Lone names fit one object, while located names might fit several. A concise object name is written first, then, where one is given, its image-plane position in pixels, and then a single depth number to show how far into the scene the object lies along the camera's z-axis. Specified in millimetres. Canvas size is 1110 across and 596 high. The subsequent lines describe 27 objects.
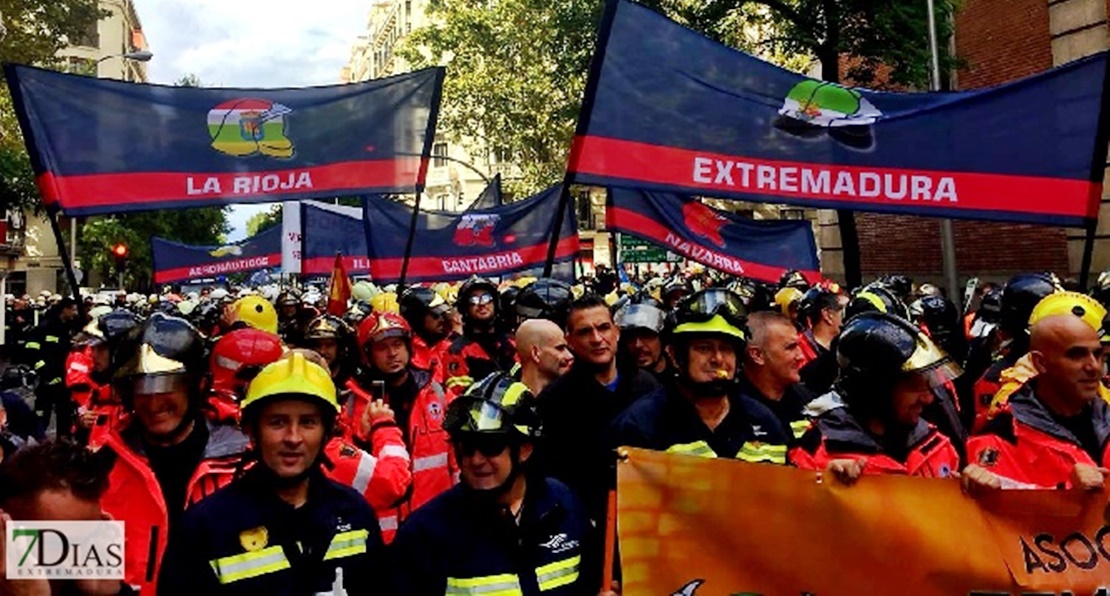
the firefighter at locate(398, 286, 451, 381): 7793
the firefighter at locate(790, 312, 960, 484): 3418
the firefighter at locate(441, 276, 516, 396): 7594
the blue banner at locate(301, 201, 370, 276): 15406
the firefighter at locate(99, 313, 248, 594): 3506
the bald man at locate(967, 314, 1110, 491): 3604
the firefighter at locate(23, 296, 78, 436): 11656
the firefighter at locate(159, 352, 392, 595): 2859
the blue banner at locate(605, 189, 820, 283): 9570
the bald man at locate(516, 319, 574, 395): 5074
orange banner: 3164
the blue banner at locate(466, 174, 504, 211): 14695
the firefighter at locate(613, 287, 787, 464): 3752
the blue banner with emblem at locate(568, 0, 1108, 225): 6301
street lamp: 21862
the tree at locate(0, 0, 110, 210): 19750
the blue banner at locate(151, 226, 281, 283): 17500
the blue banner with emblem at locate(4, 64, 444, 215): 7223
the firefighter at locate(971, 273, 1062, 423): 5352
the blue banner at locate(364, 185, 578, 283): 11711
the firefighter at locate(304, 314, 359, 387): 6039
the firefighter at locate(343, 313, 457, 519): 5070
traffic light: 24469
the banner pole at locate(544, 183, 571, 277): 6301
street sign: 20344
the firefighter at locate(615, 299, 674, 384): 5684
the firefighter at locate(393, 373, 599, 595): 3025
